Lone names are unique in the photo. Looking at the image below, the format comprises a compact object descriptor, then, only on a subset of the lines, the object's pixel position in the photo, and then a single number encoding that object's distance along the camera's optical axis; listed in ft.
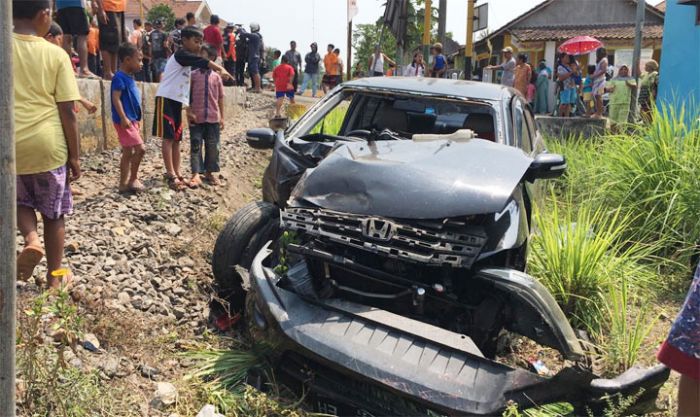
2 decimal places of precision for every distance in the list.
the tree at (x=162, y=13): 137.56
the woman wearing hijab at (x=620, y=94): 34.62
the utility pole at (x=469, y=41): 40.14
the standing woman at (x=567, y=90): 46.29
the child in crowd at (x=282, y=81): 42.22
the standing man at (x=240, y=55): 51.26
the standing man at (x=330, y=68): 58.13
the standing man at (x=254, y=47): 50.05
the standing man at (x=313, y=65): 57.00
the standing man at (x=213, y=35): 37.68
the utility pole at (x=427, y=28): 41.32
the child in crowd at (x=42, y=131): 10.34
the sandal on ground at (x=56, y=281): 11.25
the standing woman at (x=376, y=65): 51.65
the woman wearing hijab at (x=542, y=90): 54.85
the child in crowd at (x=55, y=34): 20.12
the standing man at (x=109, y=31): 26.32
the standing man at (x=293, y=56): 54.90
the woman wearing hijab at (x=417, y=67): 47.24
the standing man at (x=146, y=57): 40.30
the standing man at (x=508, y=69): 45.75
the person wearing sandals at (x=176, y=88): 19.92
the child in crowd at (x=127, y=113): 18.37
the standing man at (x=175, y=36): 39.19
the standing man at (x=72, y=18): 23.91
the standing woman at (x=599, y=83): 40.91
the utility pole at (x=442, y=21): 42.70
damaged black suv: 8.20
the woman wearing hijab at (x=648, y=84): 37.58
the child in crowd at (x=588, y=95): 43.98
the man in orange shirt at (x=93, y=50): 33.55
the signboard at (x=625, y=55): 87.74
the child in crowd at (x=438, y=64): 45.16
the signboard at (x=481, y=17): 39.50
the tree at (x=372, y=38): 106.83
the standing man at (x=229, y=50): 49.55
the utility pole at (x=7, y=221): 5.16
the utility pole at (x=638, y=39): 39.60
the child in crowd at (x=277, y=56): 66.72
